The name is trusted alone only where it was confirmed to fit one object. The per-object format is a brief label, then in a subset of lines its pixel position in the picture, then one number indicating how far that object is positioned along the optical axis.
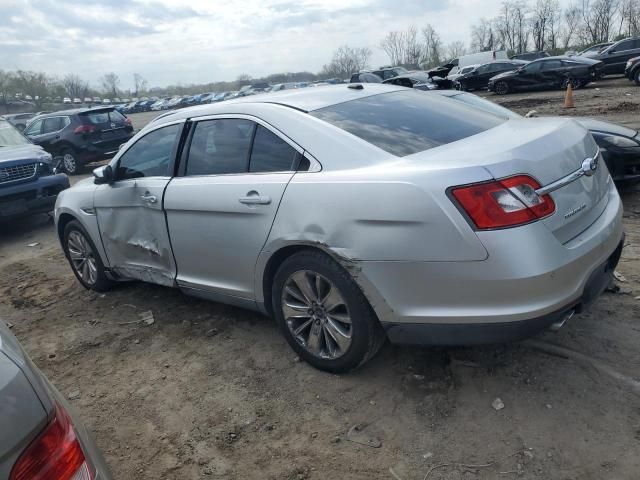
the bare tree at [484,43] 70.75
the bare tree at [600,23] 61.44
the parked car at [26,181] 7.98
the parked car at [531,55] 39.56
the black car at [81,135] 14.24
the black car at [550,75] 21.36
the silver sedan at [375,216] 2.48
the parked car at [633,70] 19.00
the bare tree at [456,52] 79.48
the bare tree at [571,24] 64.88
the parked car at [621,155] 5.70
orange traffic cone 15.47
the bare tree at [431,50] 74.31
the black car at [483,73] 27.67
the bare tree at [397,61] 88.19
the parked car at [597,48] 31.27
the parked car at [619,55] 22.36
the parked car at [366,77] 27.52
